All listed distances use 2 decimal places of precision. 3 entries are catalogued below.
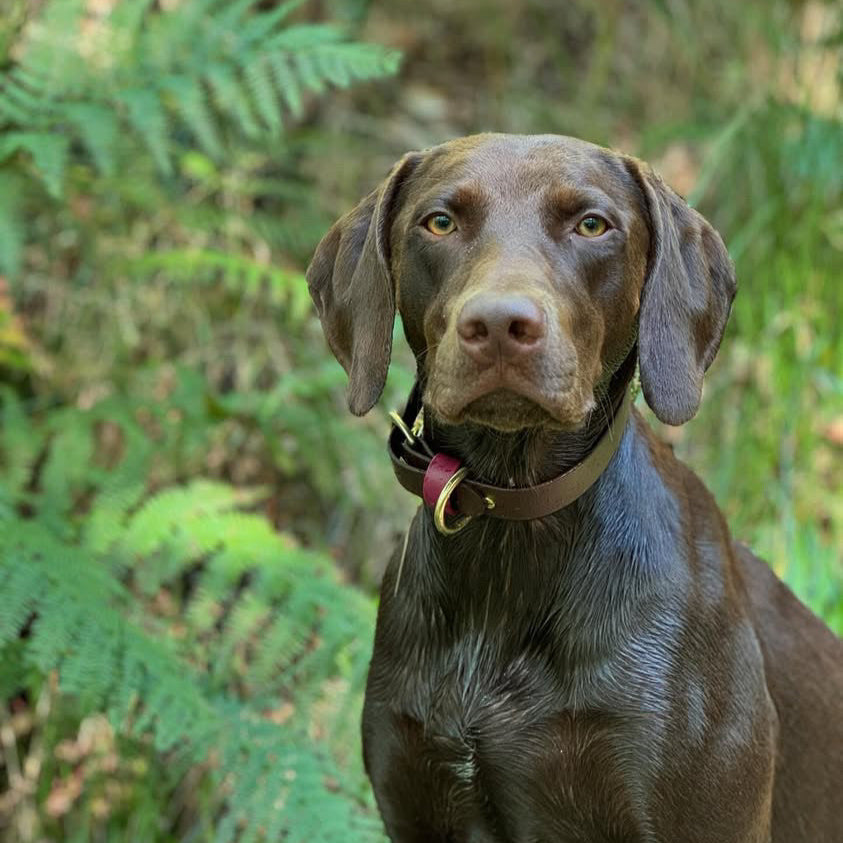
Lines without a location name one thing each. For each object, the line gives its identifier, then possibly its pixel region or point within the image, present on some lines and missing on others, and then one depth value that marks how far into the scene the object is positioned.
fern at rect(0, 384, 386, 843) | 3.59
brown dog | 2.62
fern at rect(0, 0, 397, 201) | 4.11
